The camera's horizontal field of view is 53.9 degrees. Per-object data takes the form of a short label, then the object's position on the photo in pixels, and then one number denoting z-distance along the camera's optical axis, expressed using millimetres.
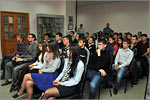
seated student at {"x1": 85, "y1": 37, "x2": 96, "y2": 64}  4207
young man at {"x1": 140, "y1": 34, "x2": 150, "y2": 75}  3682
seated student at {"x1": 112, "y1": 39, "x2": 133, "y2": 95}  2998
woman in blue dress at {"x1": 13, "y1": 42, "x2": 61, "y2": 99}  2438
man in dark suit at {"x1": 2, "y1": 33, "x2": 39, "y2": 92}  3406
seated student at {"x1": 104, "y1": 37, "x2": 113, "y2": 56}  3894
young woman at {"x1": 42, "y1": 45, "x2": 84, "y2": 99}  2066
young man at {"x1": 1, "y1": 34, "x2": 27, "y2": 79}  4015
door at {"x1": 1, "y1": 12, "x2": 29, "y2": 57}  6461
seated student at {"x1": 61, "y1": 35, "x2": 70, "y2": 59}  3787
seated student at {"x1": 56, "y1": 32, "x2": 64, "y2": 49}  4452
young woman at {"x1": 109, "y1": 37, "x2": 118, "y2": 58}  4200
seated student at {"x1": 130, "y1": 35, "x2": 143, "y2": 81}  3569
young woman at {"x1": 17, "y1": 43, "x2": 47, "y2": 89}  2909
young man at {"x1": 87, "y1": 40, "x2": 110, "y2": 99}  2507
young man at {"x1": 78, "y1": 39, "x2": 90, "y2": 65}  3420
